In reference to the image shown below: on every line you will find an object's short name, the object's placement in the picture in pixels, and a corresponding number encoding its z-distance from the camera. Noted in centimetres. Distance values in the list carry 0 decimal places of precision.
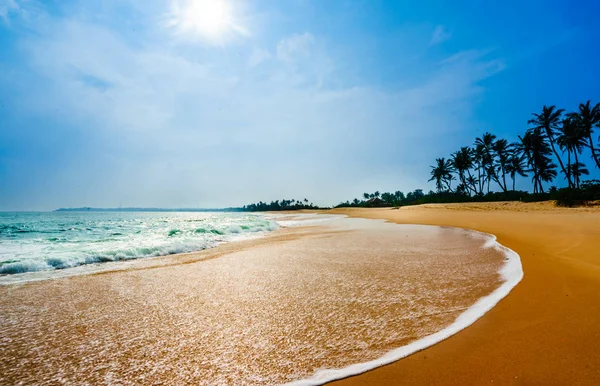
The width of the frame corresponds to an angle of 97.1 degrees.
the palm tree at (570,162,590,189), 3838
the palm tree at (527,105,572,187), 3803
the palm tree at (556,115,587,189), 3425
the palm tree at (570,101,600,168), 3148
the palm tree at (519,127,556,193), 4366
